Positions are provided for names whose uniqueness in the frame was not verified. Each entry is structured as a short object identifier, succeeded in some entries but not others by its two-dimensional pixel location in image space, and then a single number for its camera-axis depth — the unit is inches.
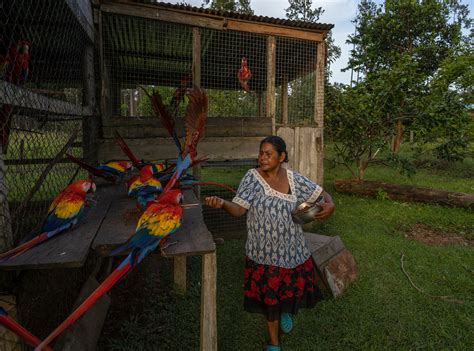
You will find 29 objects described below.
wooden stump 134.4
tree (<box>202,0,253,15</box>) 709.4
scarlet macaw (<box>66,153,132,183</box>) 119.0
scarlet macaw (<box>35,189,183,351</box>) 56.7
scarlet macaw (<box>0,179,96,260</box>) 68.0
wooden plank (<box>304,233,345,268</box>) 135.3
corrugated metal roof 167.0
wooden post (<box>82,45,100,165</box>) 142.9
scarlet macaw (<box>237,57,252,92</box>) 225.3
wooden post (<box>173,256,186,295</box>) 136.6
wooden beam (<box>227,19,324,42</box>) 186.4
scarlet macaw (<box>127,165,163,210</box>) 89.2
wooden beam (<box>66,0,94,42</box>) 109.5
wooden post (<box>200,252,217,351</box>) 73.5
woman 92.0
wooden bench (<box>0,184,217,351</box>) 56.9
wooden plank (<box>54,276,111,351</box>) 81.0
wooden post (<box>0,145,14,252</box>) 56.1
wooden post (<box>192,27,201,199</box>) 174.2
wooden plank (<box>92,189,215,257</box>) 65.3
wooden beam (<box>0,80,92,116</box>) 56.9
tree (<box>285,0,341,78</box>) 1000.9
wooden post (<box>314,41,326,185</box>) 211.3
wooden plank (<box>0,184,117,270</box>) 54.2
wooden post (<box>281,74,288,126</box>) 288.0
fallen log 261.7
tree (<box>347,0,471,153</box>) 514.6
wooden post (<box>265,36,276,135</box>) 195.6
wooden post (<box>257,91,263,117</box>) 323.2
